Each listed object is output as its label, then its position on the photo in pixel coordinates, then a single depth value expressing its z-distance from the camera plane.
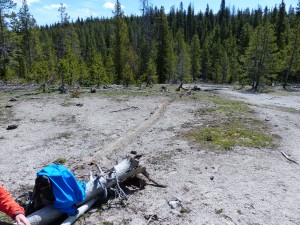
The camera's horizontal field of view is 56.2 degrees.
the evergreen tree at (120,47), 49.09
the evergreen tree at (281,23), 58.40
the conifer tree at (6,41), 33.94
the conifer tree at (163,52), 53.16
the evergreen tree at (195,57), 65.12
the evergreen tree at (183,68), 48.12
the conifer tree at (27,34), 46.25
